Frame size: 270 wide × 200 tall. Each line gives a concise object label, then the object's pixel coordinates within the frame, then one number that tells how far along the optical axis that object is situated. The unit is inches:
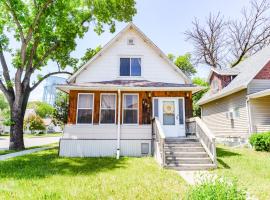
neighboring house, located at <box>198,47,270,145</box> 438.1
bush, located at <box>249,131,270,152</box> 378.7
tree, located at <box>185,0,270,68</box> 832.5
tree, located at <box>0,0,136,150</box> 458.5
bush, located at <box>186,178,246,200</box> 103.5
